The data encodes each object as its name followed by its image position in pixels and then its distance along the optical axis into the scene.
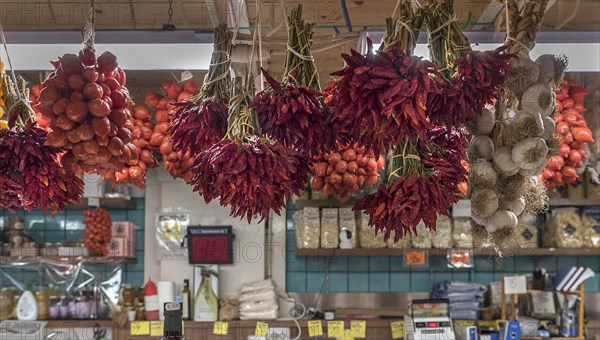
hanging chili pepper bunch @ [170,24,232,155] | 2.46
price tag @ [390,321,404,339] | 5.46
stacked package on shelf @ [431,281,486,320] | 5.60
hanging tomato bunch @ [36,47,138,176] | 2.28
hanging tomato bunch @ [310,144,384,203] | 3.03
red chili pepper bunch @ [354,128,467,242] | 2.16
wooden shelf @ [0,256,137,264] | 5.52
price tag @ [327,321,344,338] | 5.45
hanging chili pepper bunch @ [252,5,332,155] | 2.24
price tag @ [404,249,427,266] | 5.43
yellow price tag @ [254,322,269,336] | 5.36
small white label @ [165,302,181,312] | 2.47
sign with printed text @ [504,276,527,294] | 5.41
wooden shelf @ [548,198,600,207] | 5.65
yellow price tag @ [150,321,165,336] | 5.36
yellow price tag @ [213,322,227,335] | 5.37
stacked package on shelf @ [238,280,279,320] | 5.54
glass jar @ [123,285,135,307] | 5.72
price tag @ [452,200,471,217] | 5.58
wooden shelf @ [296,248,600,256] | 5.44
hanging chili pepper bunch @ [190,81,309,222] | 2.13
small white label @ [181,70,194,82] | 3.38
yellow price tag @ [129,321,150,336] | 5.38
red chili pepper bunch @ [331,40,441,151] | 1.96
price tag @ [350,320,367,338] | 5.48
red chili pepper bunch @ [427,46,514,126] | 2.08
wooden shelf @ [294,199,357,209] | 5.51
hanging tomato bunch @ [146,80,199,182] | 3.10
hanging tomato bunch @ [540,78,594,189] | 3.53
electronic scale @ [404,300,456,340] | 5.11
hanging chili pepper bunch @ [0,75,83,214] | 2.50
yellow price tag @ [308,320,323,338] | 5.45
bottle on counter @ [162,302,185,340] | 2.44
